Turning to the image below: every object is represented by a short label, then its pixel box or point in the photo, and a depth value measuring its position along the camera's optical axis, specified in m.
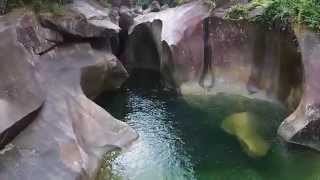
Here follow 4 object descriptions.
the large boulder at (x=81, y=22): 10.75
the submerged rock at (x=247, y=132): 8.90
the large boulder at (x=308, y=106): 8.69
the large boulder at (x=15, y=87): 7.13
